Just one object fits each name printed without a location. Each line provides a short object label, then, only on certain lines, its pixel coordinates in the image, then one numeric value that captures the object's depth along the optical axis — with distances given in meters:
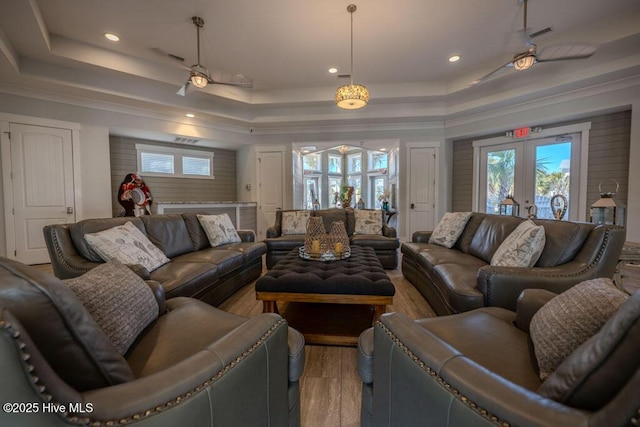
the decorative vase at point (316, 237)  2.83
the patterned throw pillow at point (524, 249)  2.02
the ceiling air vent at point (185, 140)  5.81
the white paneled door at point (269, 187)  6.49
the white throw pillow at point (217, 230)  3.50
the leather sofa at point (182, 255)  2.15
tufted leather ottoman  2.01
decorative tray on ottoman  2.65
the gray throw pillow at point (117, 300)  0.98
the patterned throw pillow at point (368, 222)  4.48
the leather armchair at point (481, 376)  0.59
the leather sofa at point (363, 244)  4.02
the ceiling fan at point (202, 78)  3.39
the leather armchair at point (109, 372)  0.54
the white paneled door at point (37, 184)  4.16
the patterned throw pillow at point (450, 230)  3.31
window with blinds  5.89
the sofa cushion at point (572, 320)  0.83
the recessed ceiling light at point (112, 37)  3.60
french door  4.76
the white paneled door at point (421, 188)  6.07
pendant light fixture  3.39
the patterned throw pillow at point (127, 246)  2.16
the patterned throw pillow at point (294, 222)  4.51
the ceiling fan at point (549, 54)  2.83
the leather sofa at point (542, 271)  1.78
